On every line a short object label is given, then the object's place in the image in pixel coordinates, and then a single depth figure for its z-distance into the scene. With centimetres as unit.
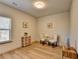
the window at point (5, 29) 252
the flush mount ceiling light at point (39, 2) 210
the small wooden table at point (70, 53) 132
